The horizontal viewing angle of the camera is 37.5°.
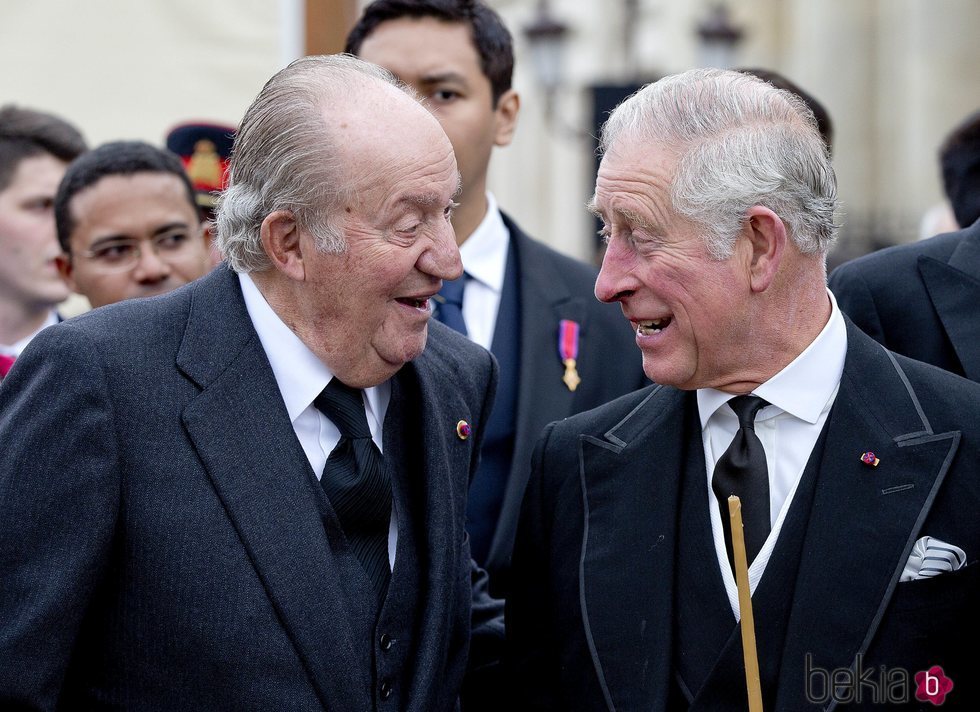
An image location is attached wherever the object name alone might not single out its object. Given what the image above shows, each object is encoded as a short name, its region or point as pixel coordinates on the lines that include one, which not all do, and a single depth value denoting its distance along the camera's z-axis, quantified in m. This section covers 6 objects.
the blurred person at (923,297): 3.30
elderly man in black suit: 2.70
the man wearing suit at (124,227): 4.29
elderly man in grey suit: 2.56
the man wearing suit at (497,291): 3.96
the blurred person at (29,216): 4.91
